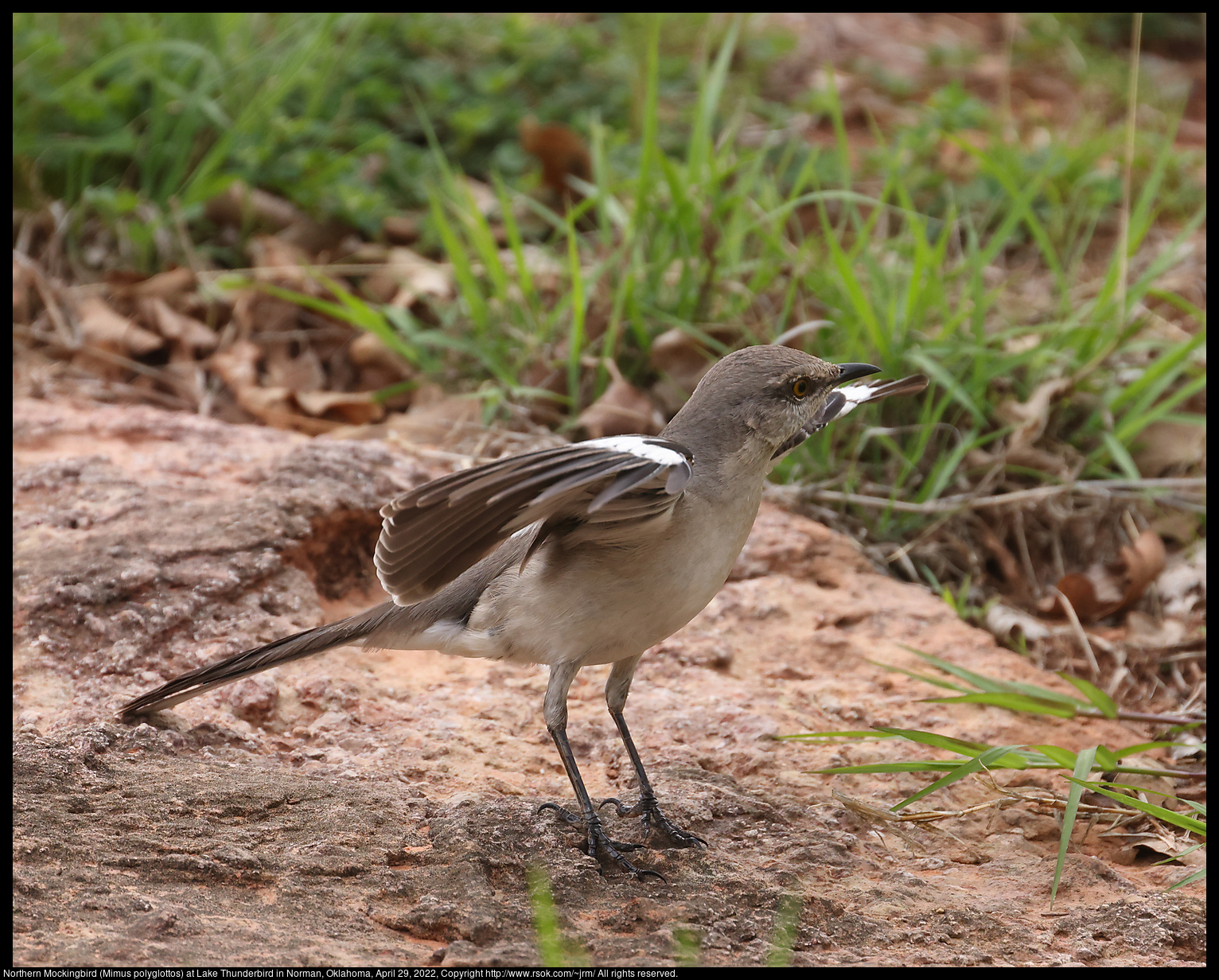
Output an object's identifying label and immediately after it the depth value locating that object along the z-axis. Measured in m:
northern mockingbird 5.73
